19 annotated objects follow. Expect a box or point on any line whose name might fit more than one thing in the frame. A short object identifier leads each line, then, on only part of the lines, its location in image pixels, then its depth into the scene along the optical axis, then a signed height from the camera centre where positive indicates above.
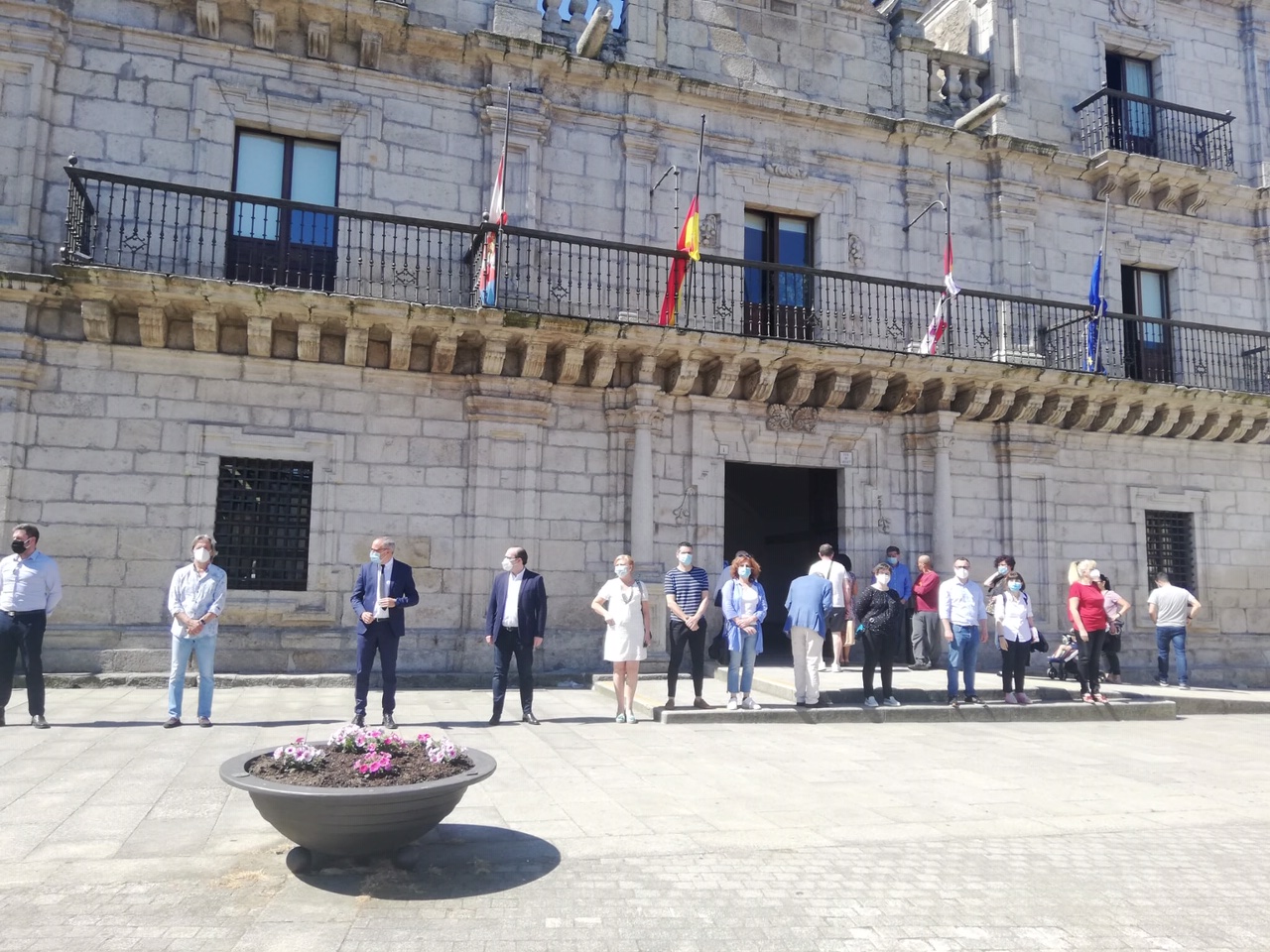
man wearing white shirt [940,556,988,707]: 10.56 -0.57
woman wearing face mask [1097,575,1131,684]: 13.31 -0.72
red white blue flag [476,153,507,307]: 11.87 +3.88
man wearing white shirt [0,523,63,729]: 8.12 -0.53
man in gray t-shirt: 13.81 -0.68
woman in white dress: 9.30 -0.64
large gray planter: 4.25 -1.20
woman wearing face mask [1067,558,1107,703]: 11.24 -0.58
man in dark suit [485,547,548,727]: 9.08 -0.59
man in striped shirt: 9.56 -0.51
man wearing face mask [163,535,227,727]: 8.48 -0.58
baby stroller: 12.79 -1.21
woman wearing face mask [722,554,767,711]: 9.73 -0.60
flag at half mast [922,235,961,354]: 13.90 +3.79
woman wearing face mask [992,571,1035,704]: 10.89 -0.72
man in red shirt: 12.66 -0.71
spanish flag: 12.59 +4.14
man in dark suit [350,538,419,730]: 8.54 -0.50
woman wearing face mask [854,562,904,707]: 10.10 -0.59
